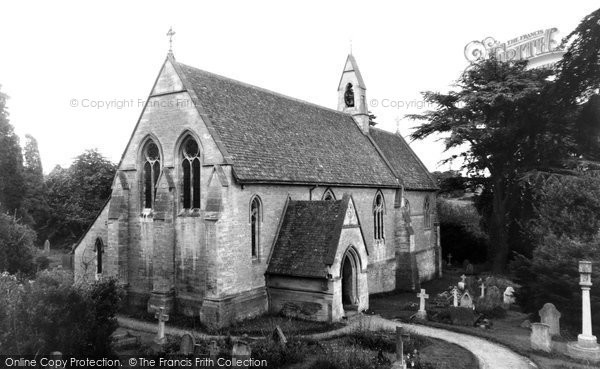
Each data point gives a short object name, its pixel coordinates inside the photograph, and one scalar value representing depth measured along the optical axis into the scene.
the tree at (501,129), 28.22
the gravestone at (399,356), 12.43
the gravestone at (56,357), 9.56
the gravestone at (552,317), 17.19
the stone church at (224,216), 18.45
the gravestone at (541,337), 15.65
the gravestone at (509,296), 23.78
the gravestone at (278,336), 14.71
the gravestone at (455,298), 20.67
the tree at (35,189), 40.22
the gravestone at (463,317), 19.45
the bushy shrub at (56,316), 10.34
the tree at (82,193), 41.28
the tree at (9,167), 36.56
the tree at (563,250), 17.98
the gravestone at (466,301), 20.59
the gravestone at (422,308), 20.41
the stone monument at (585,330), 14.88
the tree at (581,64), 21.95
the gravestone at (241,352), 11.93
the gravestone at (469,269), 32.69
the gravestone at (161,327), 15.80
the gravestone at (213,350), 12.95
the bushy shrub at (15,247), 24.94
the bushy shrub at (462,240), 40.34
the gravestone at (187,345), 13.65
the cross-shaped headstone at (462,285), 25.88
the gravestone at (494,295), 21.83
